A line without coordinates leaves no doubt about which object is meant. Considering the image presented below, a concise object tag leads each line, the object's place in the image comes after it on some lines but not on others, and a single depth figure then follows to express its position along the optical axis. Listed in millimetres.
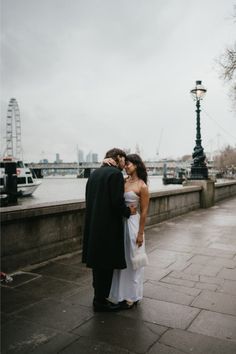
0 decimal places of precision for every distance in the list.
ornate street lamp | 14445
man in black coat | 3752
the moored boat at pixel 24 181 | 43281
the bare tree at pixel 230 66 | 15422
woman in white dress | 3934
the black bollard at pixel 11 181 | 30000
